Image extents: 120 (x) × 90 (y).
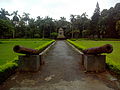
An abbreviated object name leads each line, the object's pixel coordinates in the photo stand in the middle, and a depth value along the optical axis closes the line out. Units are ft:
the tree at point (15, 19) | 176.45
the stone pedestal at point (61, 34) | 166.58
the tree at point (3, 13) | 176.04
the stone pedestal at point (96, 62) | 17.66
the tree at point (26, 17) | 192.77
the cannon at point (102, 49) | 14.95
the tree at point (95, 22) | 151.97
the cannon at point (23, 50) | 15.10
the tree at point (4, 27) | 81.87
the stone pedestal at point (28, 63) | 17.58
